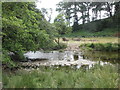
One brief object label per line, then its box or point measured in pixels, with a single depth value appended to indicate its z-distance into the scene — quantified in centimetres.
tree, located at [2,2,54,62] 472
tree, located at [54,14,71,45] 1870
